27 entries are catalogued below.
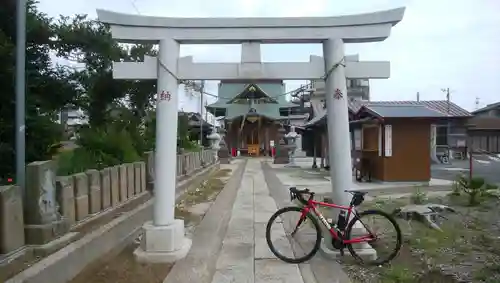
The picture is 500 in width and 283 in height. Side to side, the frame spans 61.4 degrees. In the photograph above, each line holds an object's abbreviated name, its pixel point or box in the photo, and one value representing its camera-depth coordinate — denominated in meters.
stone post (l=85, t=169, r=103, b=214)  5.85
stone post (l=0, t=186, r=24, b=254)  3.90
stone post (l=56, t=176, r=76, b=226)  4.95
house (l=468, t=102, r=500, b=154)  34.25
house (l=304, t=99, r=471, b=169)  22.12
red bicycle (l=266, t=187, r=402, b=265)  5.26
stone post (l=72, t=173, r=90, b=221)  5.43
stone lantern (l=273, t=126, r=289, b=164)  28.63
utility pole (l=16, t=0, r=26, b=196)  4.48
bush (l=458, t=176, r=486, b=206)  8.95
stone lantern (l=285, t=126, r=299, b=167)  27.17
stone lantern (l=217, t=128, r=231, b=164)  28.73
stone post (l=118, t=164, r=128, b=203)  7.15
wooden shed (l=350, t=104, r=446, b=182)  13.51
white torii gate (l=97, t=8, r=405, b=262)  5.59
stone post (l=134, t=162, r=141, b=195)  8.07
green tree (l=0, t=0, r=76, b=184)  7.84
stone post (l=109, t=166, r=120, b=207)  6.69
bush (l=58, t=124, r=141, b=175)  7.11
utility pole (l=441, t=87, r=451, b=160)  29.85
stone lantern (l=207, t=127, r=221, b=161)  27.20
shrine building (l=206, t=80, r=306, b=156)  39.84
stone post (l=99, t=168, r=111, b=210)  6.29
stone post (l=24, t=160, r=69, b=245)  4.36
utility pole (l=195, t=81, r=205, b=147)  33.91
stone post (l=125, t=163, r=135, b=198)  7.61
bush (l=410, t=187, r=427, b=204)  9.36
